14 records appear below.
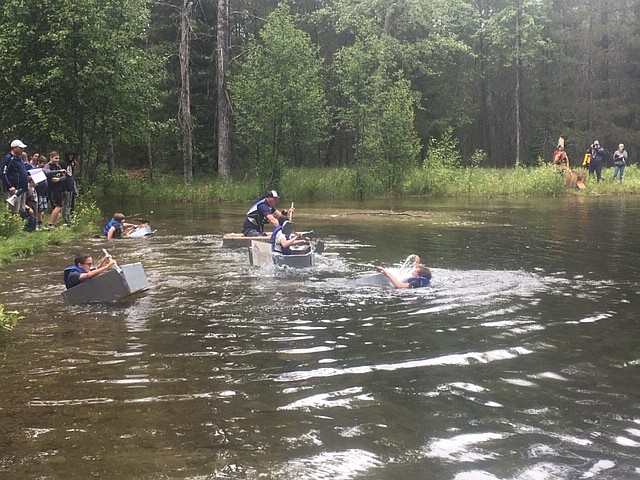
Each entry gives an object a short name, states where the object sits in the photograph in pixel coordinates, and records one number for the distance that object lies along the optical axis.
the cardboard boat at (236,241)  14.14
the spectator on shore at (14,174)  14.12
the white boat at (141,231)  16.22
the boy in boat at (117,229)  15.81
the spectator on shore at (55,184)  16.05
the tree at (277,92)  28.75
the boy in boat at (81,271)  8.99
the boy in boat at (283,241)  11.88
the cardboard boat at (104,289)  8.78
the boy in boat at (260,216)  13.92
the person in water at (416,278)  9.83
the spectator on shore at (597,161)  30.62
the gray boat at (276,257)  11.71
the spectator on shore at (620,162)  30.56
